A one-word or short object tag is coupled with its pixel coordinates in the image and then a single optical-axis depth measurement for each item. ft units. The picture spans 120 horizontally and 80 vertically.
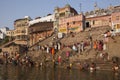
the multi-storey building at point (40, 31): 84.39
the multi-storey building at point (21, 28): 100.06
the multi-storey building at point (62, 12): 84.45
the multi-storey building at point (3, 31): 126.09
